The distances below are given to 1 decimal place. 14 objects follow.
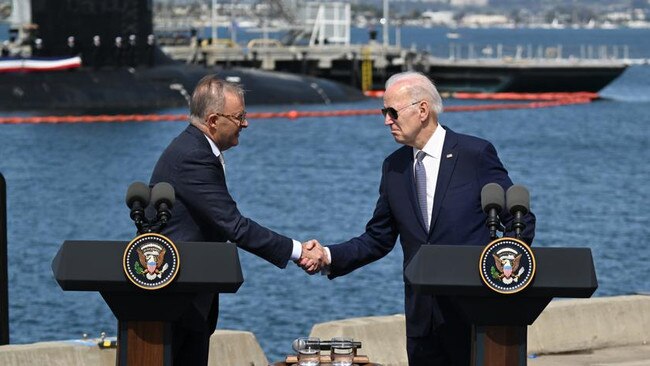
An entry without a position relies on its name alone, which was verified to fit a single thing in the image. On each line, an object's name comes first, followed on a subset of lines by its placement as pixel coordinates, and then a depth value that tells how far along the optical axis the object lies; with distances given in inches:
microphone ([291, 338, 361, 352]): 487.6
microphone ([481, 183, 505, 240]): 434.2
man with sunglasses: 484.5
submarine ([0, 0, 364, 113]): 3493.9
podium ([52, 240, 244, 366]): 425.6
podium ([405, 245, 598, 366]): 421.5
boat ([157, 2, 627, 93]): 4802.1
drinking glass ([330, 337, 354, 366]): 479.1
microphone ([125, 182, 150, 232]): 433.5
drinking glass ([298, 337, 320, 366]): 478.4
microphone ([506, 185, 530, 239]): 429.6
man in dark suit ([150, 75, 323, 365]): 480.4
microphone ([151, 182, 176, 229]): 437.2
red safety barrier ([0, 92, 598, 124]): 3542.6
